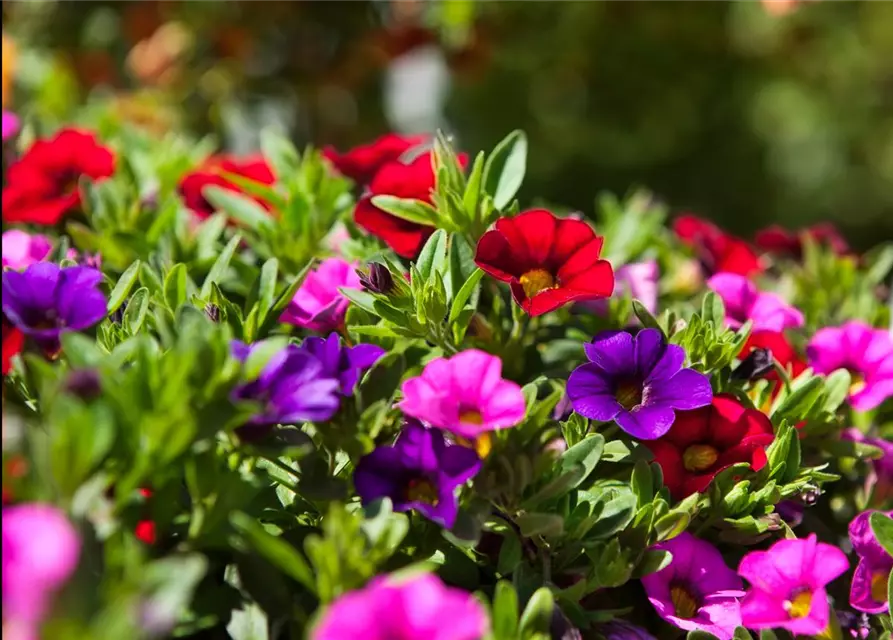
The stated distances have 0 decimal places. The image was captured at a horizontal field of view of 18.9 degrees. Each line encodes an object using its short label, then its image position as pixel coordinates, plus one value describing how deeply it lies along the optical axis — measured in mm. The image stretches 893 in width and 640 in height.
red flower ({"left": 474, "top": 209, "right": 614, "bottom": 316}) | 618
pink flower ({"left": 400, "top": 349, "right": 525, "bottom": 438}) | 584
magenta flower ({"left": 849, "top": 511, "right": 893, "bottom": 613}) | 625
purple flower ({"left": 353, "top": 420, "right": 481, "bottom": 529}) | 591
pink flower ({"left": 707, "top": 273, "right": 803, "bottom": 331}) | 686
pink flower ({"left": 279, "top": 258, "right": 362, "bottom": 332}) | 639
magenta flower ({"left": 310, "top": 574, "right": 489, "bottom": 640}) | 542
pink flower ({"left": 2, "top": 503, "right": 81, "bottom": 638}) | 536
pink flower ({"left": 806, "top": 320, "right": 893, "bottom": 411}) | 678
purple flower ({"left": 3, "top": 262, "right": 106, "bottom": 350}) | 599
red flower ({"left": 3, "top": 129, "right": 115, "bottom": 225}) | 709
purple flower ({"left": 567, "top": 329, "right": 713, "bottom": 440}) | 610
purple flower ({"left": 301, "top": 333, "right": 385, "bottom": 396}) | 594
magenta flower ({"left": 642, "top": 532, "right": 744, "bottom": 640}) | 614
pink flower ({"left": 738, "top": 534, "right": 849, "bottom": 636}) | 601
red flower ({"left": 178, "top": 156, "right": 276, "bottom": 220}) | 740
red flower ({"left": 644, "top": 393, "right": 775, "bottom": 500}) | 623
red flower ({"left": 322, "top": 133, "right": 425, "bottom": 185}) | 708
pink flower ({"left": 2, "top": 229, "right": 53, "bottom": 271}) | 667
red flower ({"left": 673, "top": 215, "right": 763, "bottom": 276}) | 749
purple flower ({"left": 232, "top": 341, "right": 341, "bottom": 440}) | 577
